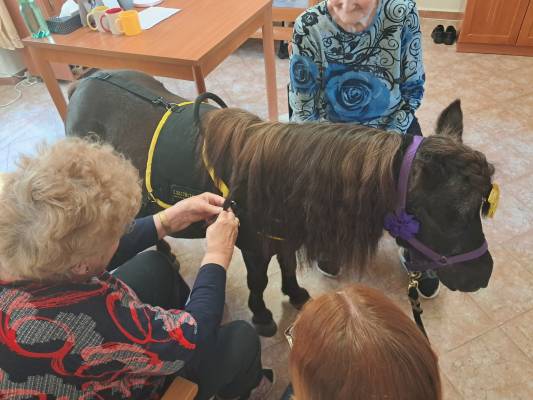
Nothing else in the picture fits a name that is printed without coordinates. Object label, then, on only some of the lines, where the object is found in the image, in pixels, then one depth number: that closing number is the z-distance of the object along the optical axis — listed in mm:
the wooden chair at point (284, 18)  2887
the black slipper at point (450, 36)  3287
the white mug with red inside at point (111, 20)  1802
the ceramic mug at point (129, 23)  1781
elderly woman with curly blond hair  667
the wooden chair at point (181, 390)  778
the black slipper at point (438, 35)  3307
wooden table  1643
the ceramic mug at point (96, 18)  1840
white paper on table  1907
